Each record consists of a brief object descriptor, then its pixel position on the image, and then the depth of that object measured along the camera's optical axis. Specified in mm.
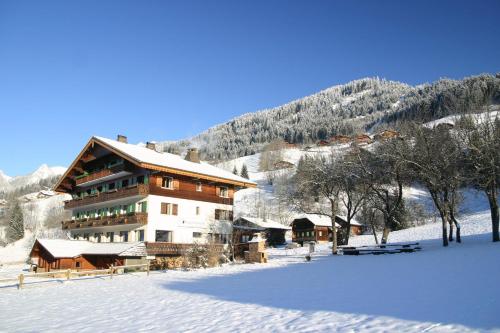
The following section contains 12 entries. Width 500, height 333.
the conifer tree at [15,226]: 98938
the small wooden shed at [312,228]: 73619
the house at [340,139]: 152150
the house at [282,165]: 120875
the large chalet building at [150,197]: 39594
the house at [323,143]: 159825
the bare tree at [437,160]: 33719
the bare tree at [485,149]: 31672
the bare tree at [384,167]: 35969
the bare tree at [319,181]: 42000
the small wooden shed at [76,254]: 39406
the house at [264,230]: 57381
